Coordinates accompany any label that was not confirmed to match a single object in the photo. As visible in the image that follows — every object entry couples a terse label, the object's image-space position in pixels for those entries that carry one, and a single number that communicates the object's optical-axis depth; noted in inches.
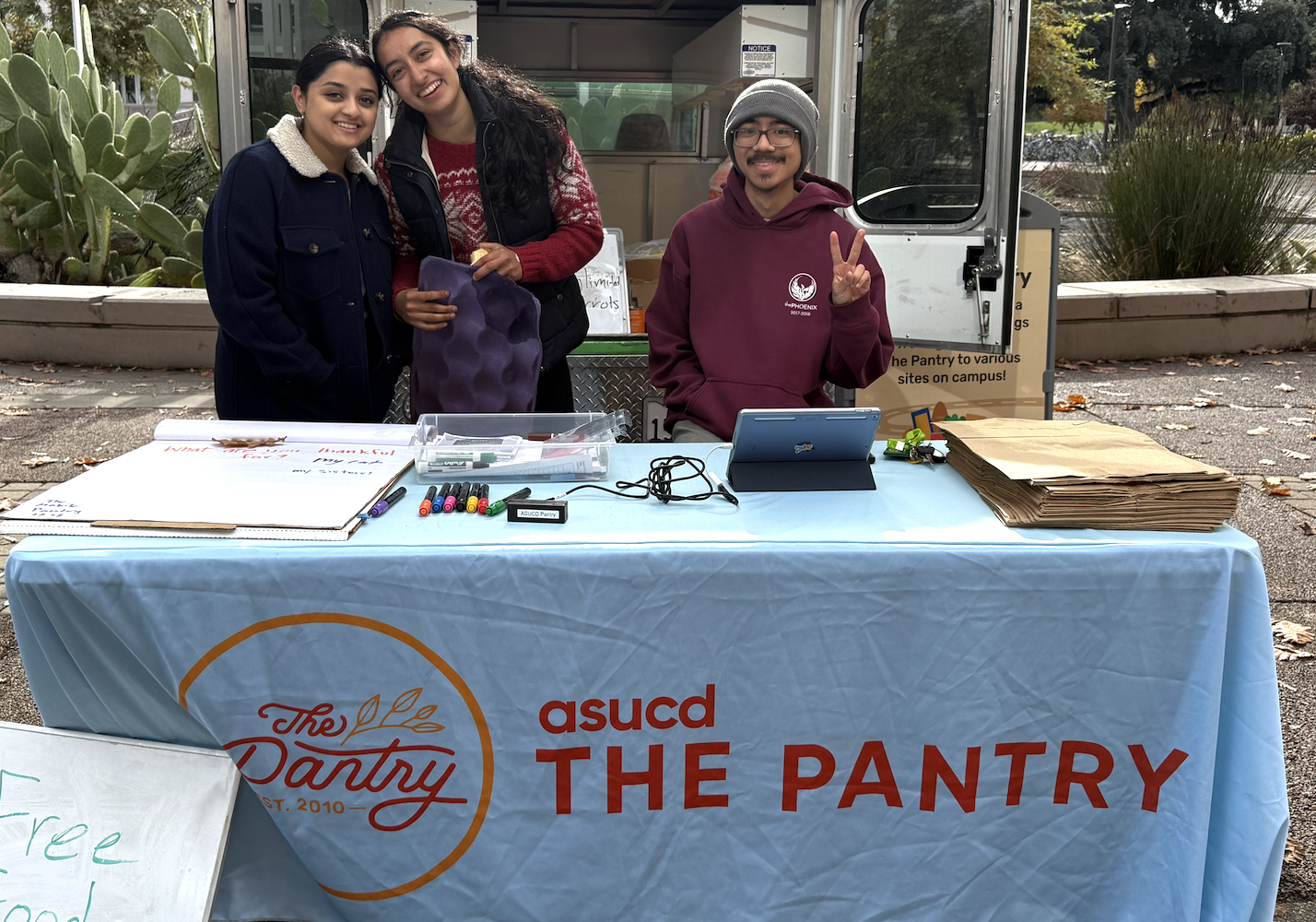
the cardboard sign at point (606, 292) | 183.9
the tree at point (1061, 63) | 890.1
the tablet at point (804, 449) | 92.6
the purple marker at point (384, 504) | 86.9
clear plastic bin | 97.6
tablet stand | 94.4
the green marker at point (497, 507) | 87.9
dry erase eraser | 86.4
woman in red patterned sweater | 118.7
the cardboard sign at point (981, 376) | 201.6
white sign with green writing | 75.7
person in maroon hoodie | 121.4
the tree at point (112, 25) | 1078.4
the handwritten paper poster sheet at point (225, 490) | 81.9
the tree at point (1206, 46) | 1384.1
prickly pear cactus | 349.1
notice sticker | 188.1
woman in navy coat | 113.8
